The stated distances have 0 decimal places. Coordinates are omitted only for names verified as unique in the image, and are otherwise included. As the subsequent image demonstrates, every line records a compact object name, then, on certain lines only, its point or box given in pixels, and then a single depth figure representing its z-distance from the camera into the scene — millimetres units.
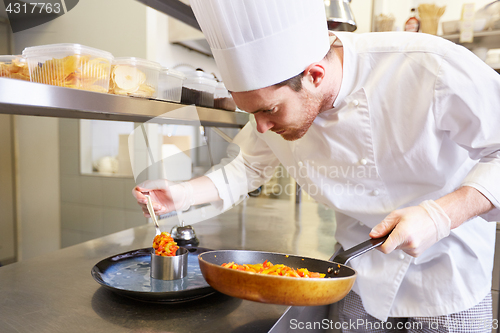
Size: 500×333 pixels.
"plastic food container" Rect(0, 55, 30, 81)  716
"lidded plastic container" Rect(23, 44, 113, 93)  696
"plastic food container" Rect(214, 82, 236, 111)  1234
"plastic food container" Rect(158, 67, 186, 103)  960
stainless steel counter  707
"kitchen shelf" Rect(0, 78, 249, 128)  542
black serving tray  758
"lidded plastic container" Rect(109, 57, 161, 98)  814
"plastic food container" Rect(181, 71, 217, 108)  1089
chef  838
